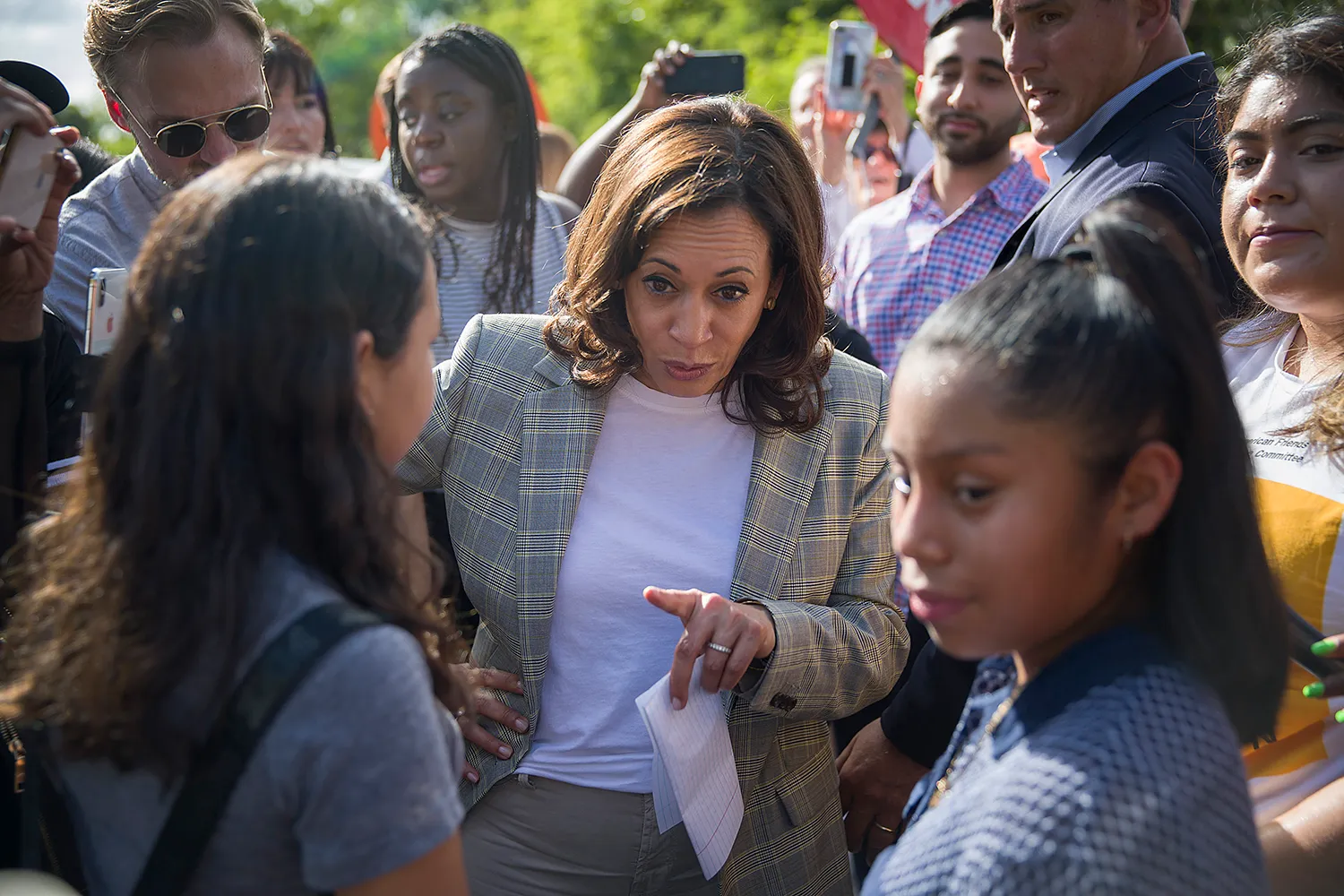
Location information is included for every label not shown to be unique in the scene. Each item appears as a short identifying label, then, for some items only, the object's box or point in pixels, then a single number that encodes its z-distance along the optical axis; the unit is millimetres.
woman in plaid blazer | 2223
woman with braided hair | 3879
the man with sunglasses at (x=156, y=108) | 2789
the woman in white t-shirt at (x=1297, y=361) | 1820
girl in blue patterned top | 1278
